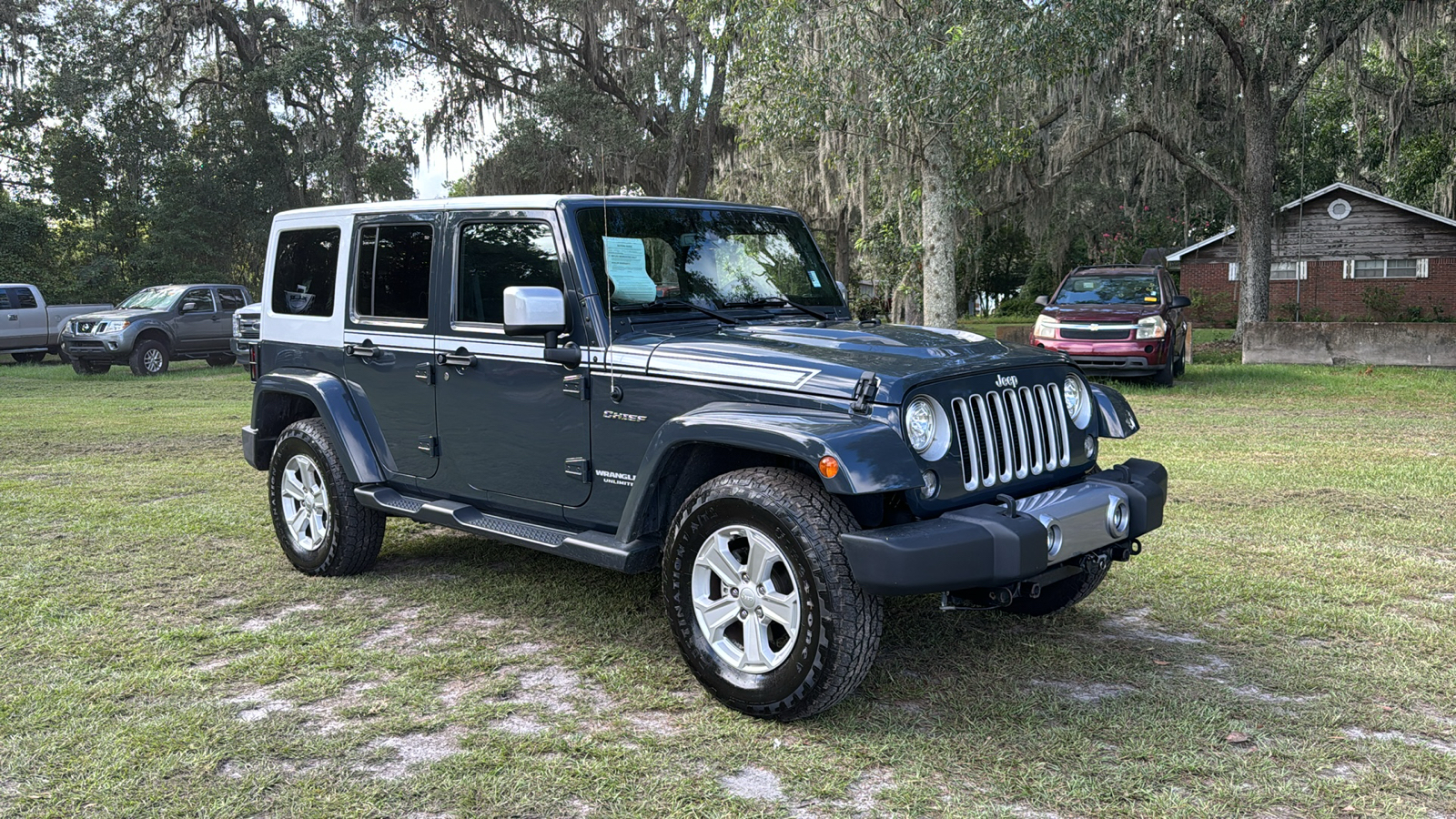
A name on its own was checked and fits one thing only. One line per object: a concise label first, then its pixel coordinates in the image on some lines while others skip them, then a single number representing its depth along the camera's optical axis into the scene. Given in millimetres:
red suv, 15133
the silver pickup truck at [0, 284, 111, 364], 22016
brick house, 31703
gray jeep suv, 3719
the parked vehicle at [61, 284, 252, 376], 19750
